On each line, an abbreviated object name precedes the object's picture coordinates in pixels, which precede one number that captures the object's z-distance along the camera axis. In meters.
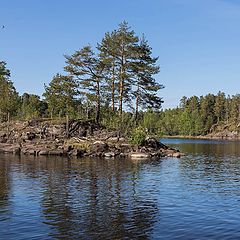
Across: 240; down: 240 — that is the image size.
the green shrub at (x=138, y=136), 70.96
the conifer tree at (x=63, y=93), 87.44
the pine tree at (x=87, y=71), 86.19
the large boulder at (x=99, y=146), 68.62
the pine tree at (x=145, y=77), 84.62
